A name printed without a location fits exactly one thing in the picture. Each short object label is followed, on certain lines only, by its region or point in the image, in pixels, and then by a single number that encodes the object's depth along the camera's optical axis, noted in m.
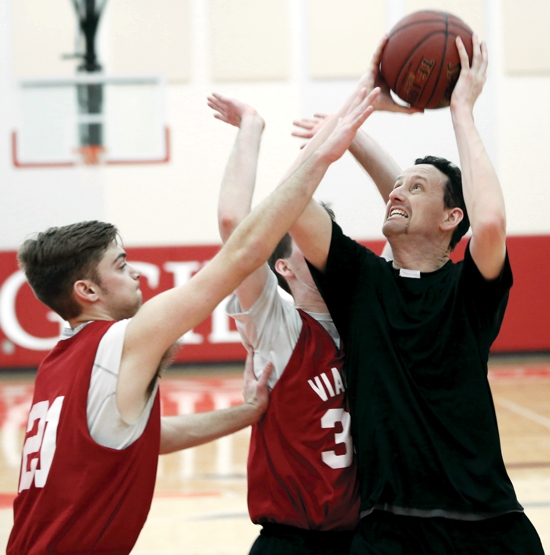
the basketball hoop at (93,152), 19.91
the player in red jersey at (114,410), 4.45
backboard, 19.77
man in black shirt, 4.53
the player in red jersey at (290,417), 4.95
